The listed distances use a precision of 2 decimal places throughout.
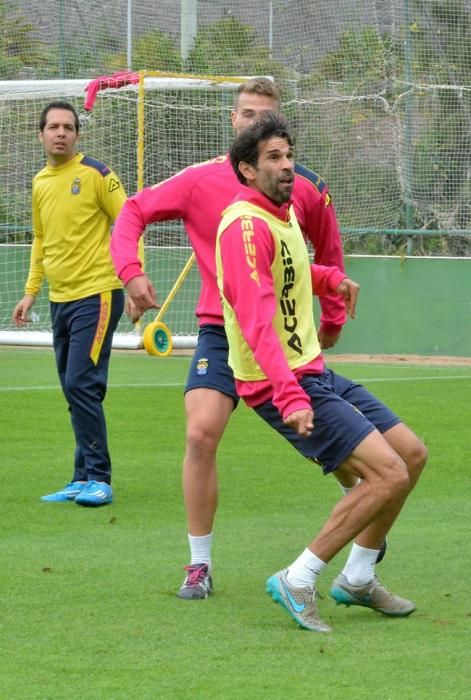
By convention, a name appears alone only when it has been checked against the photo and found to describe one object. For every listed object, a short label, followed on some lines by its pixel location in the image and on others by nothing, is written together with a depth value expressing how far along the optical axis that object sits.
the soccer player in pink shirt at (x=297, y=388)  10.70
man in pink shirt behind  12.30
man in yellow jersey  16.97
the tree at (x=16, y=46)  45.37
